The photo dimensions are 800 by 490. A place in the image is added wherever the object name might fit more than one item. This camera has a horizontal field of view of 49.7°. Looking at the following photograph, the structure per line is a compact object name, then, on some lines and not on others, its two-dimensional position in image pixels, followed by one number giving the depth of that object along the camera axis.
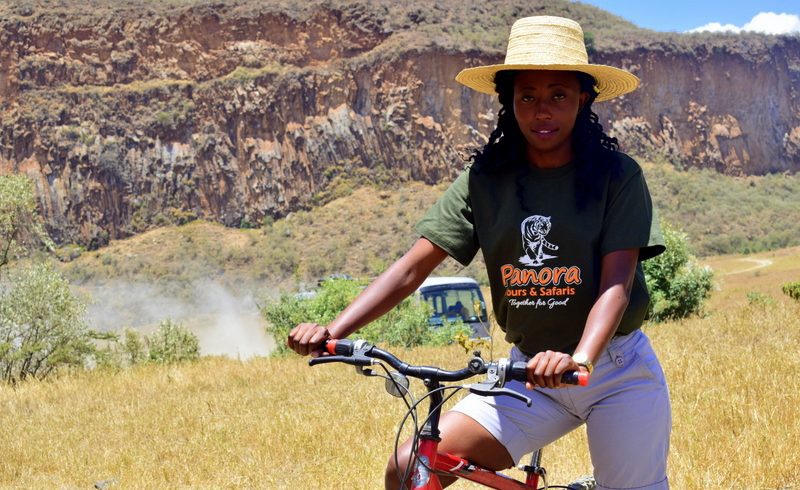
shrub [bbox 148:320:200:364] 18.03
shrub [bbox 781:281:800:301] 16.93
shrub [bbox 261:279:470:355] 17.38
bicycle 2.43
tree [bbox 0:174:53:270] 16.81
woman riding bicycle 2.88
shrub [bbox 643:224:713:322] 17.56
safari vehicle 19.91
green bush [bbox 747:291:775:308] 12.68
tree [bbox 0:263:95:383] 15.25
